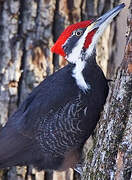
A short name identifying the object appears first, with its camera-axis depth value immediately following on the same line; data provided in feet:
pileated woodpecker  24.30
